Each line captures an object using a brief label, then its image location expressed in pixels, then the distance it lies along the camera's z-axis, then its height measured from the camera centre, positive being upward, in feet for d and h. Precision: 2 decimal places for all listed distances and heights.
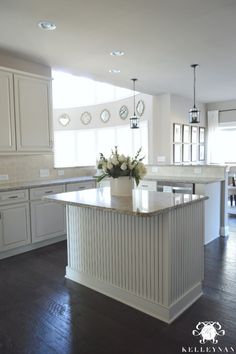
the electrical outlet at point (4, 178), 12.76 -0.81
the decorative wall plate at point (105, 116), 27.96 +4.48
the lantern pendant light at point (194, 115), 14.20 +2.23
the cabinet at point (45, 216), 12.55 -2.68
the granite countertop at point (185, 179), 13.01 -1.04
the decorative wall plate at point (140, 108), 23.89 +4.48
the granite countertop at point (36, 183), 11.82 -1.09
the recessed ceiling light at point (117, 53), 11.57 +4.53
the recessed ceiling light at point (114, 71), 14.14 +4.56
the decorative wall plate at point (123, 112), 25.96 +4.49
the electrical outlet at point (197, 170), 14.72 -0.64
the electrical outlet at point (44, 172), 14.57 -0.64
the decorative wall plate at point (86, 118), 29.89 +4.57
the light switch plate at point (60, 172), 15.59 -0.70
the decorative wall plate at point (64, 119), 31.50 +4.67
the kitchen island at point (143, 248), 7.05 -2.53
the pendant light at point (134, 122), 15.92 +2.14
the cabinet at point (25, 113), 11.75 +2.13
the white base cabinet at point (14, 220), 11.43 -2.53
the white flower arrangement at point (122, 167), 8.52 -0.24
